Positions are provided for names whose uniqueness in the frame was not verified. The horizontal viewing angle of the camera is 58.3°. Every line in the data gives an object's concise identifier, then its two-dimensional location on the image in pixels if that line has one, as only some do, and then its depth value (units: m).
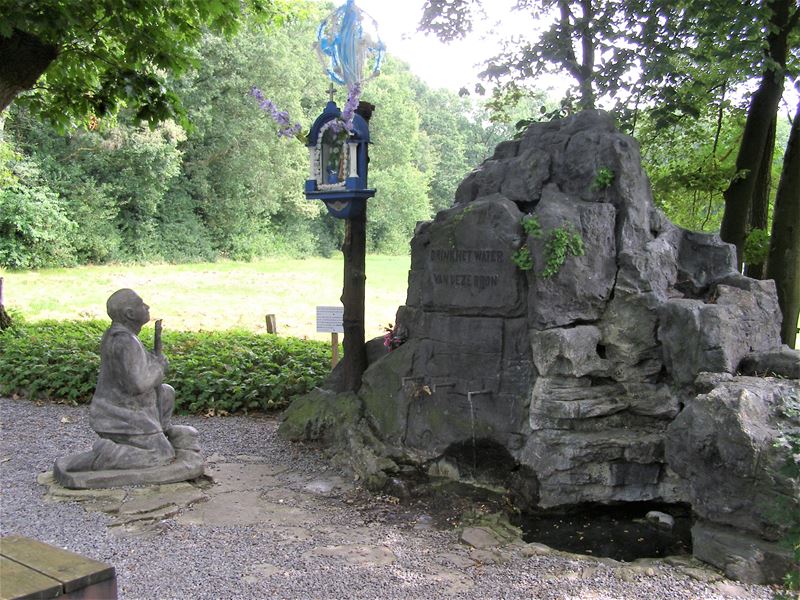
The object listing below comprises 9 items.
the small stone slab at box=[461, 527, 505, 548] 5.94
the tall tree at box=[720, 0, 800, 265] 9.48
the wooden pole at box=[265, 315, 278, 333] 14.54
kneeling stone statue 6.55
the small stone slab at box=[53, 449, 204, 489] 6.55
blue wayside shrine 8.25
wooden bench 2.80
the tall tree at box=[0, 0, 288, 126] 6.26
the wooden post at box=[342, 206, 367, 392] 8.69
